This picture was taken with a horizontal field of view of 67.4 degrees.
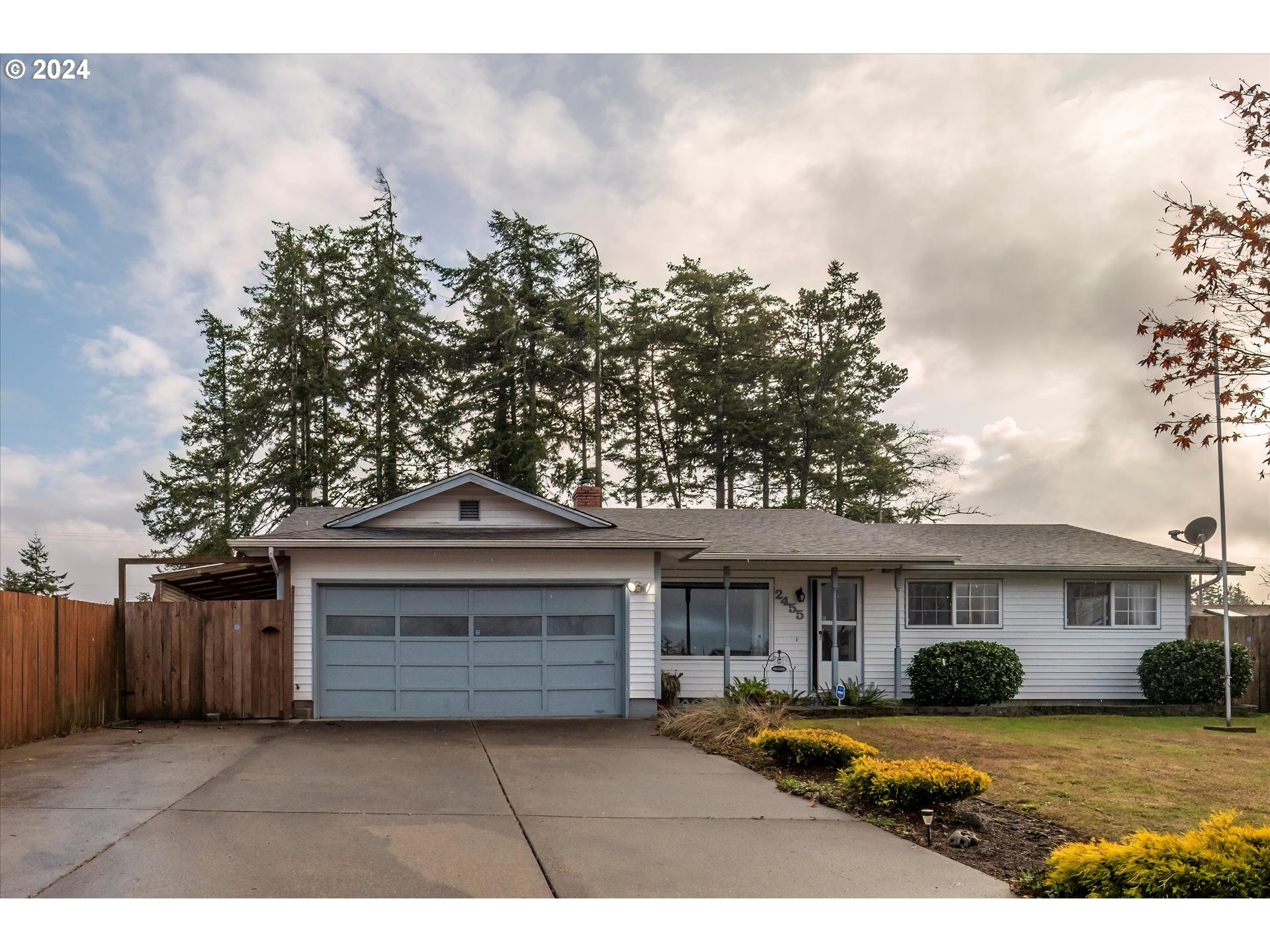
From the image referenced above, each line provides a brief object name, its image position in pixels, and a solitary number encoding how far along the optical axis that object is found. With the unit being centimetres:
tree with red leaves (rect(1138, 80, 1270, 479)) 605
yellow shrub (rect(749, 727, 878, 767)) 938
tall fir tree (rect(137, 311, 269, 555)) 2770
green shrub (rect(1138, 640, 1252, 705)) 1631
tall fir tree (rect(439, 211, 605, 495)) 2808
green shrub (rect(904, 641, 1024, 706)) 1590
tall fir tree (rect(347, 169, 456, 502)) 2811
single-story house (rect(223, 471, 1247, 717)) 1369
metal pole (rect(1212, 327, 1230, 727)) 1352
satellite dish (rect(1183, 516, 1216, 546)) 1659
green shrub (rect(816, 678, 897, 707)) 1573
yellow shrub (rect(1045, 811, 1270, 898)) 509
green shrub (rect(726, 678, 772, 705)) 1438
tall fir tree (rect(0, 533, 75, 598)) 4566
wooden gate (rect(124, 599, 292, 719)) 1342
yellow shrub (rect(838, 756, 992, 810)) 732
